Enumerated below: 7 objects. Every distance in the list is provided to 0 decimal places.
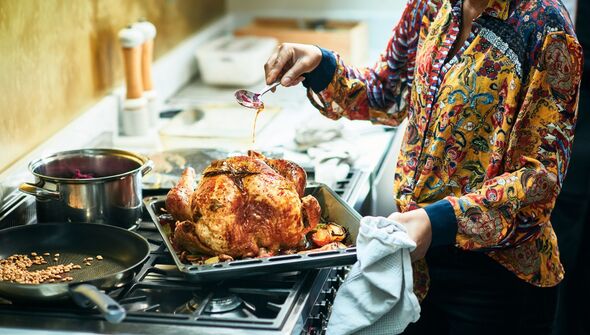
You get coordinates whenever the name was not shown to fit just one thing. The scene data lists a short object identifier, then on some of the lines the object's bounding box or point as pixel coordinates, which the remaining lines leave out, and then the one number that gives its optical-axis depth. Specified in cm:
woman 158
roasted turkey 163
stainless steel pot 175
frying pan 165
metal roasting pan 152
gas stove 143
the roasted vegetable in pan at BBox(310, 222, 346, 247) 171
